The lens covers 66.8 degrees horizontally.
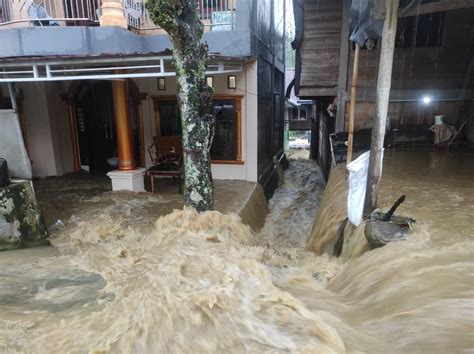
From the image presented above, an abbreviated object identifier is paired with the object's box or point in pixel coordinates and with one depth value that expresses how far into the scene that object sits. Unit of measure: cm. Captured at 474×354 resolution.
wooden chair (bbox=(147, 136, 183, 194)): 908
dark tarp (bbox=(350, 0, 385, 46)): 522
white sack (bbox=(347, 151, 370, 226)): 520
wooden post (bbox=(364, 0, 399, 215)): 471
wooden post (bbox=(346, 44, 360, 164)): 619
